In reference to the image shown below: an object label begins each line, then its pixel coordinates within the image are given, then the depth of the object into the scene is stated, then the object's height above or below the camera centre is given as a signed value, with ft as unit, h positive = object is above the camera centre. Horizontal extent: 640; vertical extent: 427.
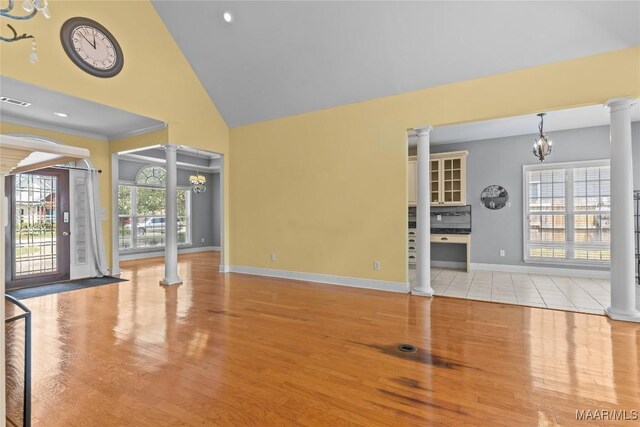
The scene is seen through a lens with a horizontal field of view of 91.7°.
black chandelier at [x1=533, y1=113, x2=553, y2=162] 15.97 +3.32
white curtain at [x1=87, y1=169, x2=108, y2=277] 19.27 -0.68
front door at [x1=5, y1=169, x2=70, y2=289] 17.01 -0.89
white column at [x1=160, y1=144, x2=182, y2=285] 18.03 -0.67
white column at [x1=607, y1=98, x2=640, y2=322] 11.52 -0.23
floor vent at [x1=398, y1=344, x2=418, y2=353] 9.05 -4.07
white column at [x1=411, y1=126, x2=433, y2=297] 15.35 -0.04
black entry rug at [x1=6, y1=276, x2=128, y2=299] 15.71 -4.08
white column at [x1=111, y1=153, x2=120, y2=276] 20.68 -0.30
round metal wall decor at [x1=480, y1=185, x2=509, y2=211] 21.22 +0.94
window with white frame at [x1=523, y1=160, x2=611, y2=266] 19.15 -0.17
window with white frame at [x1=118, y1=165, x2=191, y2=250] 27.53 +0.26
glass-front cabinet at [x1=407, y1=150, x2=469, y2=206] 21.70 +2.36
